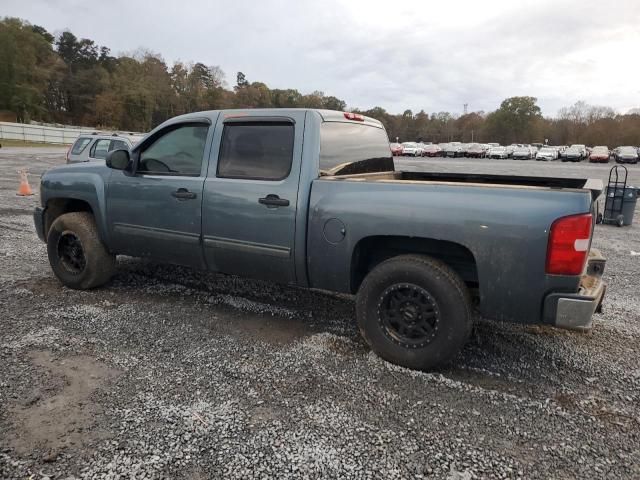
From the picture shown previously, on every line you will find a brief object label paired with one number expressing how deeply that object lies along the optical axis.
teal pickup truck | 2.82
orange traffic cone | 11.74
